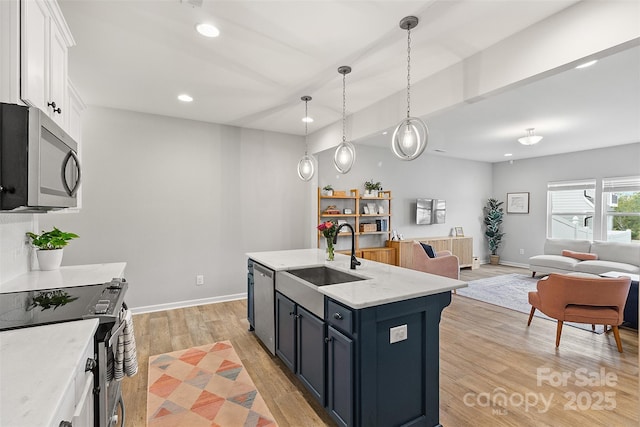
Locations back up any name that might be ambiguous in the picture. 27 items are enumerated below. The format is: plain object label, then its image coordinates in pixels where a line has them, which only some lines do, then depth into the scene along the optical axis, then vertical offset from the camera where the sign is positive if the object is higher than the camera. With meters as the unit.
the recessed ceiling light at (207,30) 2.24 +1.35
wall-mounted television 7.02 +0.02
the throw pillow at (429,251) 5.38 -0.69
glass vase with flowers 2.95 -0.20
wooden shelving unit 5.64 -0.11
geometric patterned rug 2.09 -1.43
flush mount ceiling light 4.89 +1.19
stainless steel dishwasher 2.89 -0.96
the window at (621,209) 5.94 +0.09
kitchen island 1.73 -0.84
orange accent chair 3.01 -0.87
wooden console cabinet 6.16 -0.78
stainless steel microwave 1.11 +0.19
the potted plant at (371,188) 6.14 +0.47
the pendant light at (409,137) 2.27 +0.58
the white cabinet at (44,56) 1.40 +0.82
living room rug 4.46 -1.39
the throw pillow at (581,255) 5.89 -0.83
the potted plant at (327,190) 5.51 +0.38
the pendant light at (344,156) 3.06 +0.56
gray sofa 5.38 -0.89
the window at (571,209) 6.60 +0.09
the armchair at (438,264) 5.18 -0.89
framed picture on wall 7.69 +0.26
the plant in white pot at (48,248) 2.31 -0.30
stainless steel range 1.29 -0.47
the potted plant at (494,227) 8.07 -0.40
